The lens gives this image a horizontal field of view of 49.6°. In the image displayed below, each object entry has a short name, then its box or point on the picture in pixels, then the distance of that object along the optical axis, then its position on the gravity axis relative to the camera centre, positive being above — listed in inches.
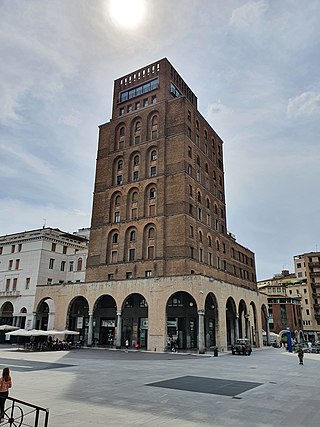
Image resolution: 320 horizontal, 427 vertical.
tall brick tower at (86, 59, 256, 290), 1836.9 +810.4
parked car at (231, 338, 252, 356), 1457.8 -49.0
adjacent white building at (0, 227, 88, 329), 2103.3 +405.5
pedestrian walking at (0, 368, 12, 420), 374.9 -54.2
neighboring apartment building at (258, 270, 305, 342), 3601.9 +250.6
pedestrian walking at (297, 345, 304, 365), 1103.0 -56.7
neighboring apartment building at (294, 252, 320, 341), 3759.8 +418.2
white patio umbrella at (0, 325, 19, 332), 1745.8 +26.5
